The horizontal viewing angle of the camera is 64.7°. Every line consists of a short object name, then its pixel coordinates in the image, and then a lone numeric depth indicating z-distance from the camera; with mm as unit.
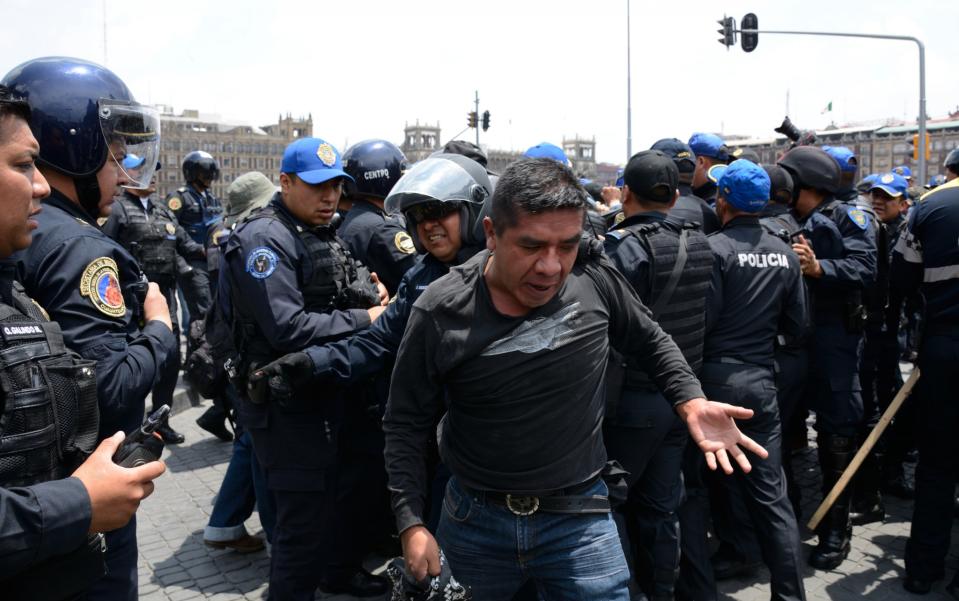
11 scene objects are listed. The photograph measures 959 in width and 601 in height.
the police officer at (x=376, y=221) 4258
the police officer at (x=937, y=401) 3945
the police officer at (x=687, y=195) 4406
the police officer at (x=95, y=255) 2205
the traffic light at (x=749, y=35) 18547
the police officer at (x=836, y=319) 4516
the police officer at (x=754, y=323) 3635
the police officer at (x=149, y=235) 6758
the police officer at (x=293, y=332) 3264
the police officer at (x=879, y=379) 4977
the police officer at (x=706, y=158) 5734
